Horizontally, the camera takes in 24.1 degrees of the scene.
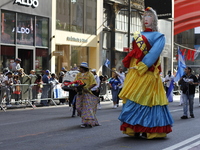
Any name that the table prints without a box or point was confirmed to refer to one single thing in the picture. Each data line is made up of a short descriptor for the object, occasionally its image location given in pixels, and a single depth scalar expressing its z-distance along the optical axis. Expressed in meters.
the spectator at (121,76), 19.86
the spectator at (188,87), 14.52
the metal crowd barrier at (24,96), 18.52
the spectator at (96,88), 14.09
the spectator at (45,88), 21.13
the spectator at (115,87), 19.91
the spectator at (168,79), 24.74
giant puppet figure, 9.00
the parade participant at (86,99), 11.95
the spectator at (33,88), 20.20
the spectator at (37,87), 20.33
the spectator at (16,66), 21.69
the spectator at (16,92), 19.09
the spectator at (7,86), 18.56
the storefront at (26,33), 25.08
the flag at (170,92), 24.64
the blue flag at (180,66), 25.04
